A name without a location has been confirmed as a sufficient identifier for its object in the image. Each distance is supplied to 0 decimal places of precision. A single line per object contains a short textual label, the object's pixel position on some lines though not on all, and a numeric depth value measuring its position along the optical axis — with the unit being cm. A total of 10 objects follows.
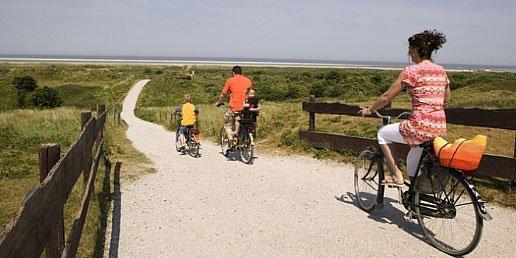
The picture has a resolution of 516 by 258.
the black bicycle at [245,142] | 1048
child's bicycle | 1185
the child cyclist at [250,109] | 1047
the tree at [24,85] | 4594
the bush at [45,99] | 3994
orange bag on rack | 460
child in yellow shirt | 1189
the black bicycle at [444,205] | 479
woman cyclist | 512
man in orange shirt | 1048
